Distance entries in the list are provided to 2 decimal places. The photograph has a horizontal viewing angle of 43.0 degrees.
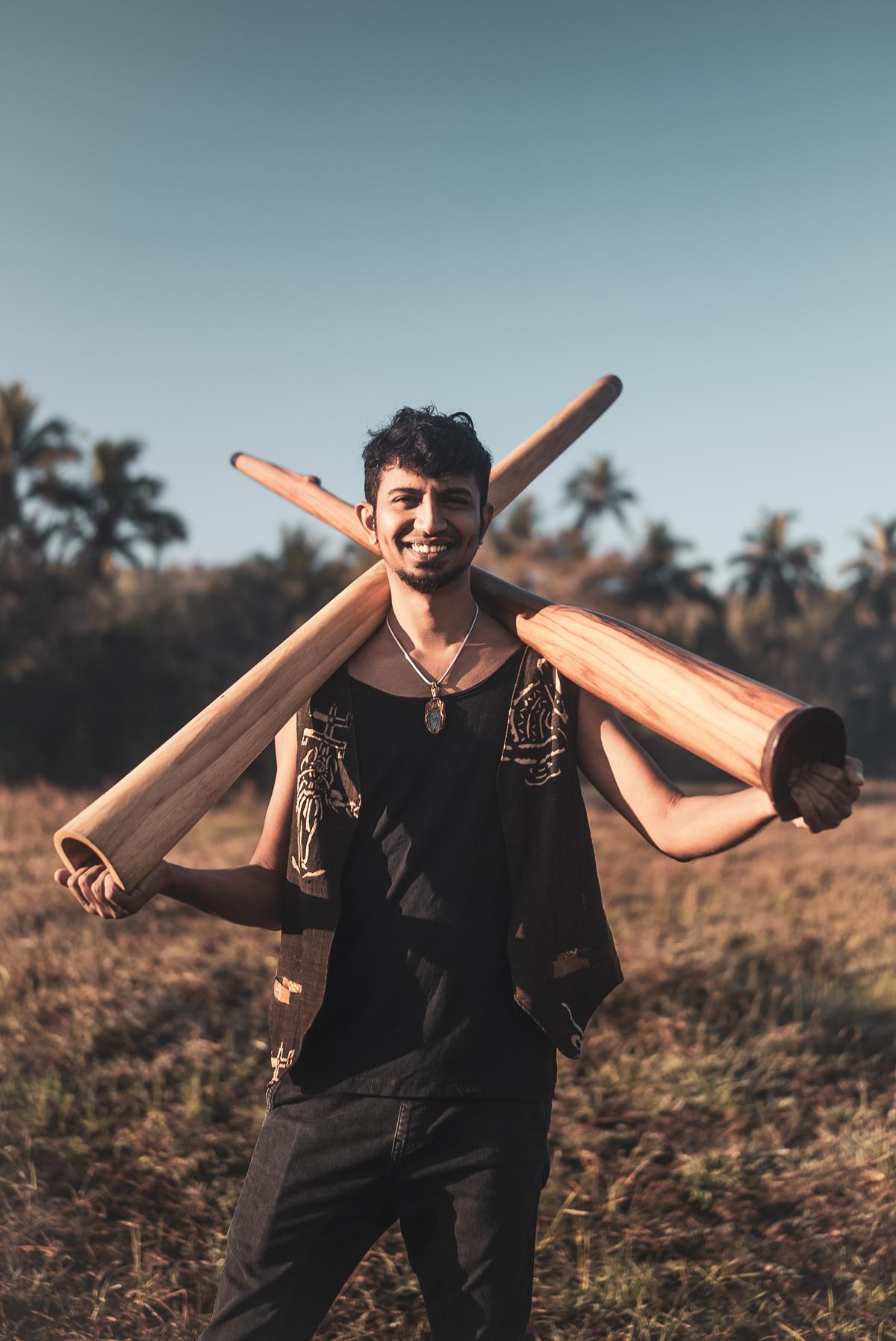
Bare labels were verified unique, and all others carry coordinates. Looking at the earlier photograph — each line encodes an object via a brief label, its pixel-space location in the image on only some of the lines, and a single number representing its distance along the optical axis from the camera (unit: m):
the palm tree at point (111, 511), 31.67
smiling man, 1.92
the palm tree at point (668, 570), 46.75
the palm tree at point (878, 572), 53.56
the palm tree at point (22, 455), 29.61
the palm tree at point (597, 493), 48.00
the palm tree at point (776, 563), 52.78
